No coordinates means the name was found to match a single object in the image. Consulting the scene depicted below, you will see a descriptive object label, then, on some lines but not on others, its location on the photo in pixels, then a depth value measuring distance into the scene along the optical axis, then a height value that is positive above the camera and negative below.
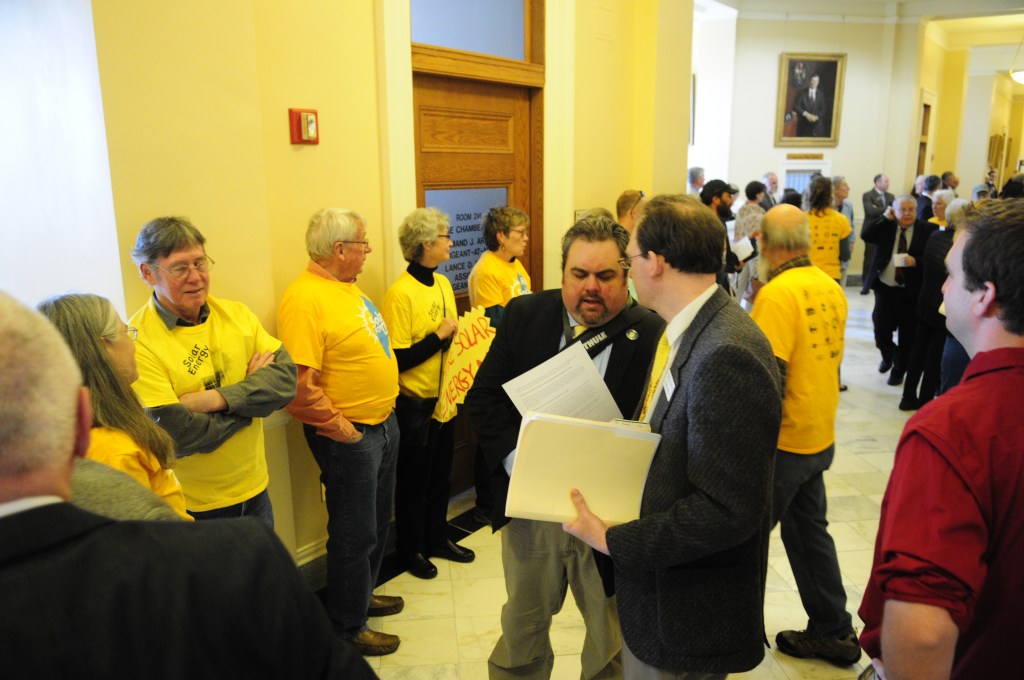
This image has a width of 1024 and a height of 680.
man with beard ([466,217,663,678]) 2.11 -0.63
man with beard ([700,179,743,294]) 6.45 -0.25
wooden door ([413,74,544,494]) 3.80 +0.13
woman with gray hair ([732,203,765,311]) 7.09 -0.51
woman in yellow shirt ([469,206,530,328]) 3.78 -0.44
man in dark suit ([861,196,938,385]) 6.21 -0.88
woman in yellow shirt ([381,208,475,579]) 3.27 -0.95
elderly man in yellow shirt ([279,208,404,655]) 2.75 -0.81
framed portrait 11.56 +1.18
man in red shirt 1.12 -0.50
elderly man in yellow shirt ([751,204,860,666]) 2.70 -0.85
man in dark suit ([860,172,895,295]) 10.91 -0.36
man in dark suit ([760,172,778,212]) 10.80 -0.12
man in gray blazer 1.51 -0.62
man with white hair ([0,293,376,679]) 0.71 -0.40
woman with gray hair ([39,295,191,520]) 1.57 -0.47
